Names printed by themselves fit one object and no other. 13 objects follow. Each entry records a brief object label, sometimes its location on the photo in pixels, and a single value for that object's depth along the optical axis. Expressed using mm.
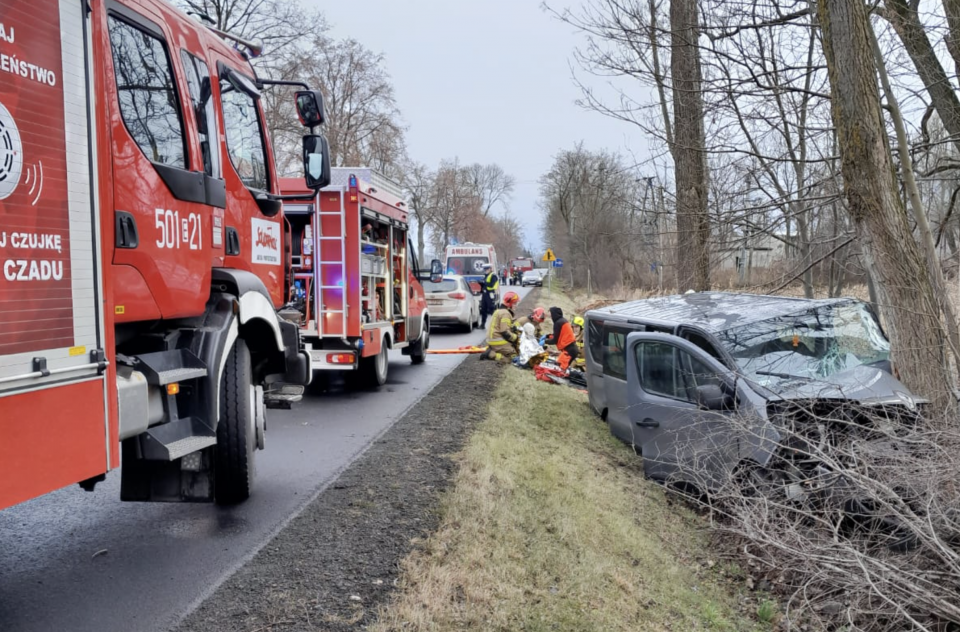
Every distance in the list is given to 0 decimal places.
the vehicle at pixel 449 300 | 19438
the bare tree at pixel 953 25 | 7023
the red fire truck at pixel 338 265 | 9117
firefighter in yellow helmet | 13112
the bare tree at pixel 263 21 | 24734
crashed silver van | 4996
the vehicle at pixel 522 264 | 74000
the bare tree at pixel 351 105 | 31531
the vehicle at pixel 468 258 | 30547
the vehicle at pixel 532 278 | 64750
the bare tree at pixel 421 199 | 49562
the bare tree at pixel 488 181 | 93375
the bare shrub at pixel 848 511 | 3646
